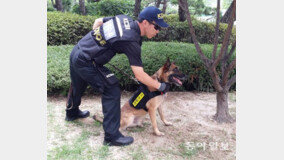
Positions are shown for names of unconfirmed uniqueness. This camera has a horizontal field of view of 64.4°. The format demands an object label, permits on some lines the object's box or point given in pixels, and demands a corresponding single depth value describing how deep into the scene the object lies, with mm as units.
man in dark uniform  3146
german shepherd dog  3775
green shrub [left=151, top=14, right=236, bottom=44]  9461
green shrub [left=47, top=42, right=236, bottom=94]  5367
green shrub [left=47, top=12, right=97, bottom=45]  7625
